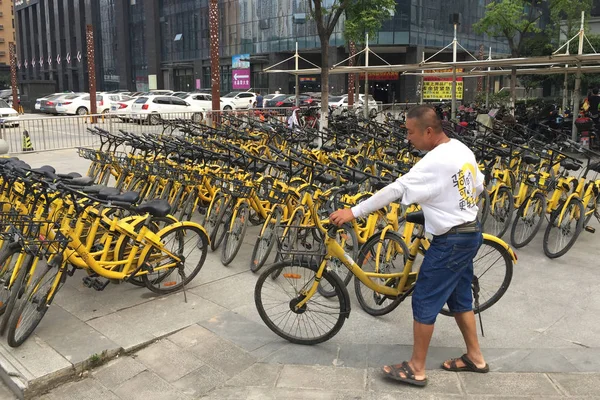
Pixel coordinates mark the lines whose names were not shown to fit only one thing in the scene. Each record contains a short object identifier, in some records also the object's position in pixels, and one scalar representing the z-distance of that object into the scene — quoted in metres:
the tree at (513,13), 23.81
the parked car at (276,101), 27.33
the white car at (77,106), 28.42
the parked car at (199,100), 27.42
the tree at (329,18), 10.65
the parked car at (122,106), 26.92
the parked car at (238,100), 30.24
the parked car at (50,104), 28.98
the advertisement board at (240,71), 43.72
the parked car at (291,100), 26.38
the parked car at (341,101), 28.88
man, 3.14
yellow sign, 20.27
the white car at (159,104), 24.23
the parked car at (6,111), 22.07
